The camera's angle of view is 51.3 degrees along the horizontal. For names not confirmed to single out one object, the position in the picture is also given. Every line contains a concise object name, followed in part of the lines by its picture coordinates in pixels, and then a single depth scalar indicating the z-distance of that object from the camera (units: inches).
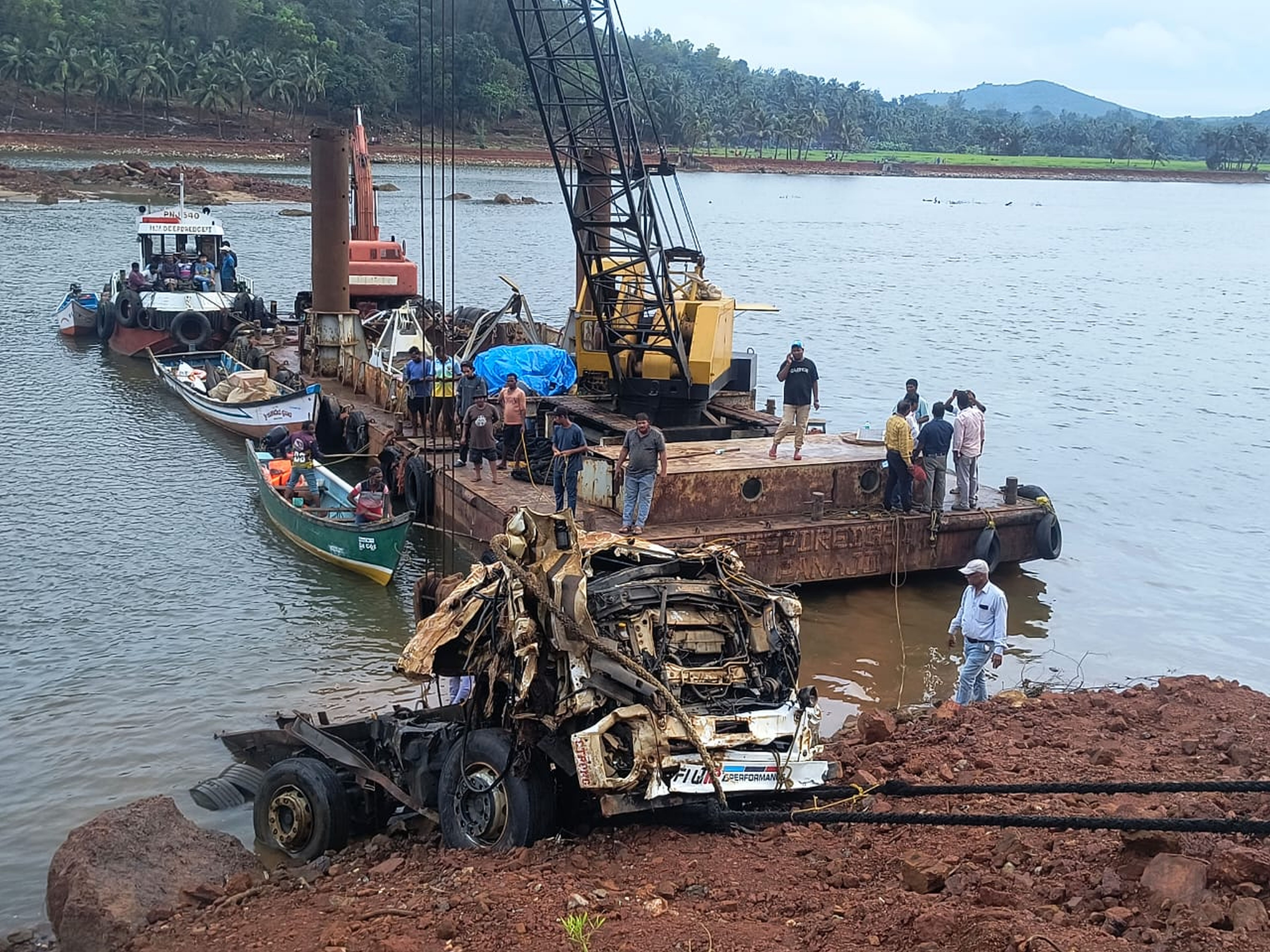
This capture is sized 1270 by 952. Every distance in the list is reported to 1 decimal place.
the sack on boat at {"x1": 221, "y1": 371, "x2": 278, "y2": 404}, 954.7
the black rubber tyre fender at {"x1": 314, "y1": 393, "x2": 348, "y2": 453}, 886.4
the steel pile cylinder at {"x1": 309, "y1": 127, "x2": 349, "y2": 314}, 1014.4
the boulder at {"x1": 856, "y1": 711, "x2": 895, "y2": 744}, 392.8
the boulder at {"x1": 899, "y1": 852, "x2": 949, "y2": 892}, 259.6
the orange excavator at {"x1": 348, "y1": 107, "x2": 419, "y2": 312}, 1144.8
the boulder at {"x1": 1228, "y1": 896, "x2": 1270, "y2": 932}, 212.2
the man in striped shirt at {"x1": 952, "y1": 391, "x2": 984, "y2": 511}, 621.3
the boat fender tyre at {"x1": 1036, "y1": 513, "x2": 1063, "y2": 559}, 657.6
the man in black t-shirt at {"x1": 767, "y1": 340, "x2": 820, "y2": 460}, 630.5
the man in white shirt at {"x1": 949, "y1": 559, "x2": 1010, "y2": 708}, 416.5
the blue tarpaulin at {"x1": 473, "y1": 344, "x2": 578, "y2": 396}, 839.7
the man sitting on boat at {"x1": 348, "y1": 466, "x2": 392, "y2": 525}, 659.4
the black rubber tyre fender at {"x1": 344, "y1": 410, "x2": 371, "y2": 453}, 860.6
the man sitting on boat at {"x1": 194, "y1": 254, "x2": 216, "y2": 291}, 1291.8
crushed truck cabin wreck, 300.0
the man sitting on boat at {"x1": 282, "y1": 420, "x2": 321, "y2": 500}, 732.0
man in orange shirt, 709.9
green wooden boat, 631.2
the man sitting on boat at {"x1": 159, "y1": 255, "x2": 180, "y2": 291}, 1279.5
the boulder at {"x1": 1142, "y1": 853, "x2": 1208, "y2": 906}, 229.0
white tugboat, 1251.2
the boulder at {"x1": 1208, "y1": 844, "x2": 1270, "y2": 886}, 229.8
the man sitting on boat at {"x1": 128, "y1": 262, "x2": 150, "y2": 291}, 1288.1
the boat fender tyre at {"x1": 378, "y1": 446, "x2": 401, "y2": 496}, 765.9
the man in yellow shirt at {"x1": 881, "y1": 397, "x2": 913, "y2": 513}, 614.2
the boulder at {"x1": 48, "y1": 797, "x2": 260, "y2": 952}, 311.6
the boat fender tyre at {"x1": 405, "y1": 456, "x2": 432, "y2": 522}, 735.1
